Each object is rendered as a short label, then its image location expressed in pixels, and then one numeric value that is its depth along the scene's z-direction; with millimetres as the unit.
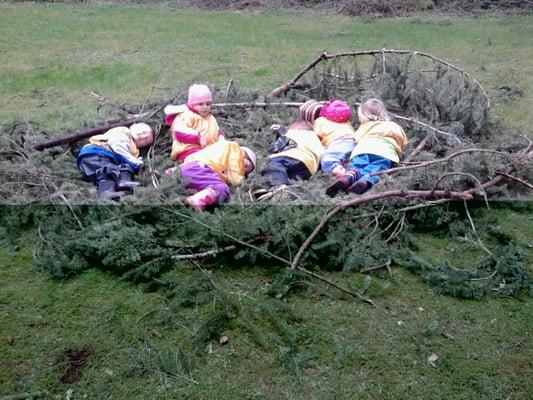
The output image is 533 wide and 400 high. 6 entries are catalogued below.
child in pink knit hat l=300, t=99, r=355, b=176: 5258
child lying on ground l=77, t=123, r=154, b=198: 4695
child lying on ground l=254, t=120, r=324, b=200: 4848
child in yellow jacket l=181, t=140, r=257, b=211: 4414
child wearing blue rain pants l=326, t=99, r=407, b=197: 4629
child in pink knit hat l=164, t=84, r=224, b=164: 5273
